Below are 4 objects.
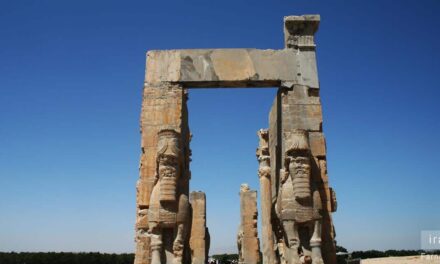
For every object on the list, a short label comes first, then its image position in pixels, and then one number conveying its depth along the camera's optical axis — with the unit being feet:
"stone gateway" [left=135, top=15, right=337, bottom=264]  26.30
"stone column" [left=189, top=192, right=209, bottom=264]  48.39
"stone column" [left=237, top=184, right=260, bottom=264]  50.03
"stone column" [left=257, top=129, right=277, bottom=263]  40.24
